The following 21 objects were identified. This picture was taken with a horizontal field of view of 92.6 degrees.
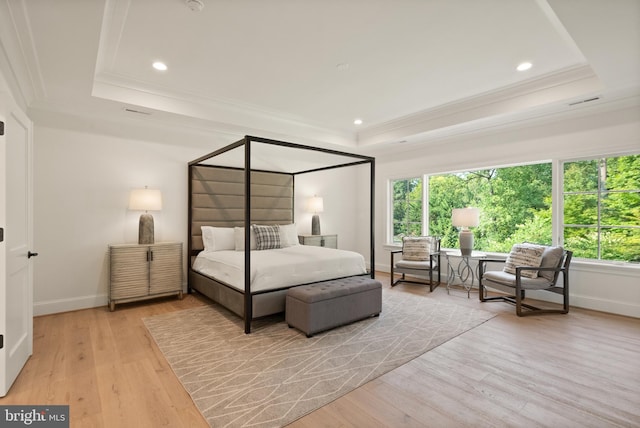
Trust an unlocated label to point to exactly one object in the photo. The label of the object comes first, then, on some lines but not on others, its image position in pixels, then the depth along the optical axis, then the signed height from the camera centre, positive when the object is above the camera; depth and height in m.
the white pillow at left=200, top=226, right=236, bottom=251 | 4.57 -0.38
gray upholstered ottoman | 3.07 -0.95
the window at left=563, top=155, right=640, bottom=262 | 3.92 +0.11
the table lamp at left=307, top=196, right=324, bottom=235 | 6.11 +0.10
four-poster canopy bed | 3.34 -0.32
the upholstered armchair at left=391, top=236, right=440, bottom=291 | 5.06 -0.77
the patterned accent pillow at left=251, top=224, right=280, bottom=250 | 4.67 -0.37
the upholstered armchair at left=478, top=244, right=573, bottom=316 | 3.85 -0.78
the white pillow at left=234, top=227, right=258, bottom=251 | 4.65 -0.41
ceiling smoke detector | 2.26 +1.57
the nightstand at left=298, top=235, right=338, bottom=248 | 5.85 -0.52
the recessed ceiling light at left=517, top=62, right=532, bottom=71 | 3.30 +1.63
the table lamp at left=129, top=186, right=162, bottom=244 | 4.11 +0.10
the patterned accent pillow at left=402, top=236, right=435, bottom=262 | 5.34 -0.59
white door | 2.12 -0.26
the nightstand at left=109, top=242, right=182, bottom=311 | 3.91 -0.79
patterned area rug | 2.03 -1.25
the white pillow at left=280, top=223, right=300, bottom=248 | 4.96 -0.37
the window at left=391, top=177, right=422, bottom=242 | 6.23 +0.16
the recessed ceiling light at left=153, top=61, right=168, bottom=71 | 3.24 +1.59
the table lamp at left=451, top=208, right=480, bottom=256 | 4.82 -0.14
